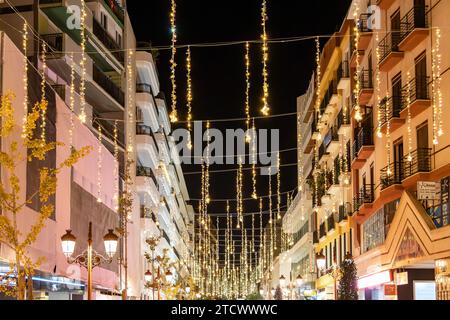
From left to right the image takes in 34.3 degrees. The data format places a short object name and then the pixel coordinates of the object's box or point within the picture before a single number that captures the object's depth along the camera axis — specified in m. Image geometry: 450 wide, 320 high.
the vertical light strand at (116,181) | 42.64
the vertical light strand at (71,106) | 31.06
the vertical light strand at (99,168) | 37.69
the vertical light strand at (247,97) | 22.48
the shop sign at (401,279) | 27.88
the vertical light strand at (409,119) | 27.34
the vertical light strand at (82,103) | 33.65
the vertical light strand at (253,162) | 32.46
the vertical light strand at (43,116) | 25.89
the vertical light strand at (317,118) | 53.82
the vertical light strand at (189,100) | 22.78
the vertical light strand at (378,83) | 31.72
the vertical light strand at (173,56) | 19.81
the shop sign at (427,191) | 24.36
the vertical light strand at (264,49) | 19.41
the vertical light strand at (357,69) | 35.62
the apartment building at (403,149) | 24.44
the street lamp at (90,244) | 18.05
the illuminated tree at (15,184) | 19.39
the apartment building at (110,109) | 32.19
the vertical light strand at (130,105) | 52.72
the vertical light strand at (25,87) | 23.95
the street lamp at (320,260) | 26.66
